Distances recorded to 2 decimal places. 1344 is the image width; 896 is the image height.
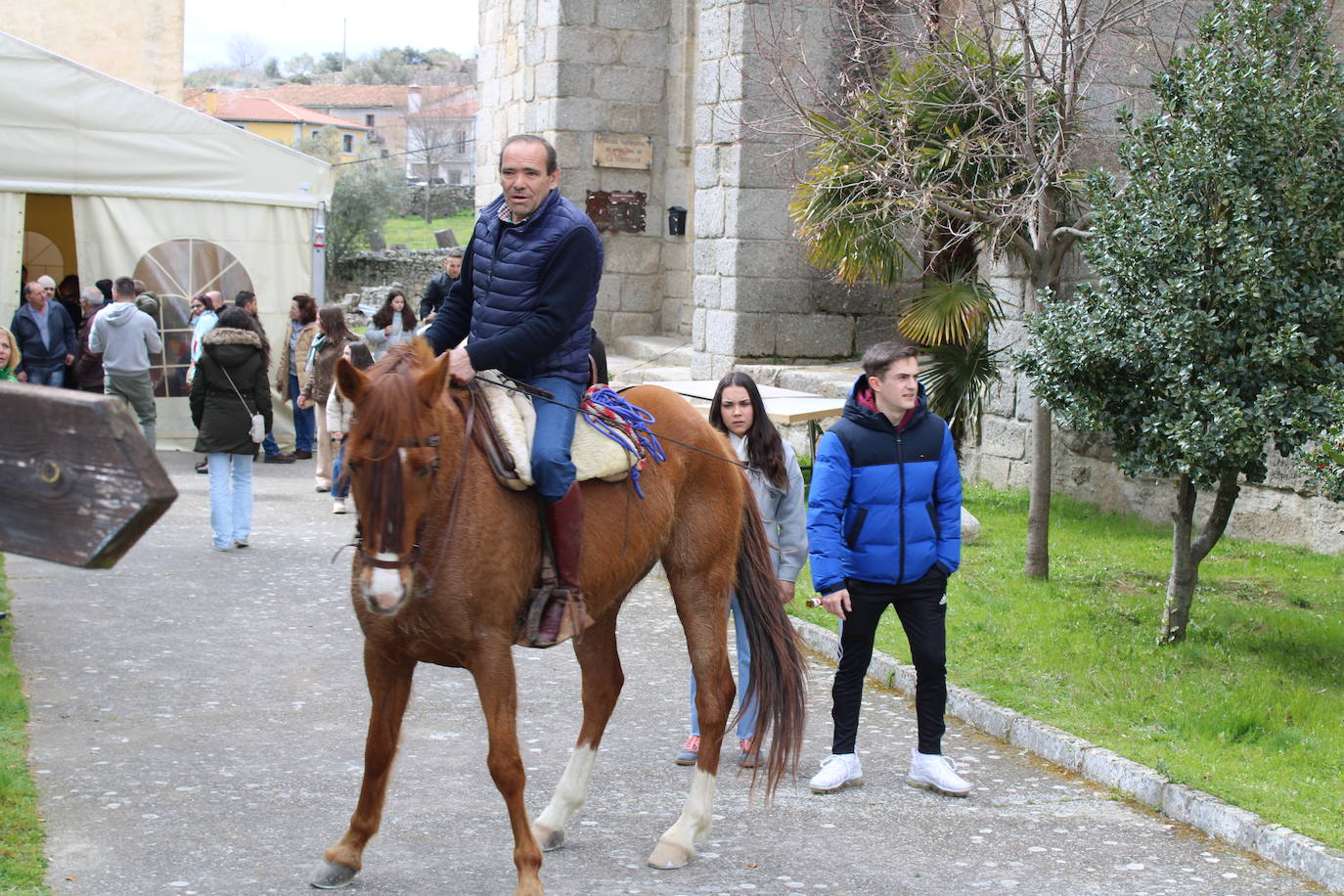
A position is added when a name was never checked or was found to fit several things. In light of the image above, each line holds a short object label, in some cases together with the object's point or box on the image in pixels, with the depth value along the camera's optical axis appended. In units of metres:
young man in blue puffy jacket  5.83
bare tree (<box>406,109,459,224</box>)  89.88
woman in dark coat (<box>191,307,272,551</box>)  10.80
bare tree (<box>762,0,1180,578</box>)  9.34
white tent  14.20
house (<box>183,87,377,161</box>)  75.62
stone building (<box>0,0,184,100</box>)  28.91
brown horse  3.96
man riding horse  4.66
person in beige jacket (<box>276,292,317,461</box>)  15.03
